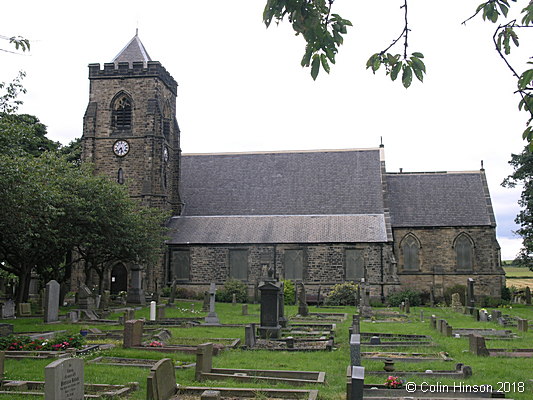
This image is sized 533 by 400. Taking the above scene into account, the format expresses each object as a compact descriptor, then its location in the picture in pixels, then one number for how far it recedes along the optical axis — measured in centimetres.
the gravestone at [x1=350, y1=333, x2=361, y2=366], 1034
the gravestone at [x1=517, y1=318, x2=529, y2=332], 2027
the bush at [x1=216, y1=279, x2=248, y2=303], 3672
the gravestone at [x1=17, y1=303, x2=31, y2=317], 2553
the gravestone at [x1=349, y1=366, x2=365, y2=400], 823
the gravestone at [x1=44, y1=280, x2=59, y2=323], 2211
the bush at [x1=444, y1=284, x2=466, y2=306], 3738
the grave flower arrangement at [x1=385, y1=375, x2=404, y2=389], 1005
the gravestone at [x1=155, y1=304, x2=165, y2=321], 2401
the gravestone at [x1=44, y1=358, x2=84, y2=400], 735
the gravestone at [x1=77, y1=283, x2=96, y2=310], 2552
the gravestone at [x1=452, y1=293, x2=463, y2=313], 3172
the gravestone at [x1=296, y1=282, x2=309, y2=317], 2681
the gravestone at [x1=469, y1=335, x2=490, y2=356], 1419
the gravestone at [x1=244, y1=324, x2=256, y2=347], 1592
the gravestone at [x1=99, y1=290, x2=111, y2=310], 2836
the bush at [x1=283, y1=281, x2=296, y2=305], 3548
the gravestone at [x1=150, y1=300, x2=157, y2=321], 2369
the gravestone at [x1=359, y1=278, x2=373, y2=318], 2705
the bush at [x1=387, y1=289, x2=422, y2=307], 3569
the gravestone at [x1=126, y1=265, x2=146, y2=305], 3312
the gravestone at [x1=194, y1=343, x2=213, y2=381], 1099
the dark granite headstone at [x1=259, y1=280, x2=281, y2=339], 1850
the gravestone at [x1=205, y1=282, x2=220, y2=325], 2219
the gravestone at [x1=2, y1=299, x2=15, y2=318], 2419
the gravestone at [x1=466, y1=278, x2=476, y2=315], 2984
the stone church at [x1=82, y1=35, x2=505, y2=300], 3838
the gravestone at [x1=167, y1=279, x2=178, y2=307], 3151
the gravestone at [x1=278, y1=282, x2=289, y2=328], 2053
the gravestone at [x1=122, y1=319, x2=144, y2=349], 1480
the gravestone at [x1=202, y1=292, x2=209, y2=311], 2988
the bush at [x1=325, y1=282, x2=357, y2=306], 3569
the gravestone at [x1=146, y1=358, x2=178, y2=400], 884
